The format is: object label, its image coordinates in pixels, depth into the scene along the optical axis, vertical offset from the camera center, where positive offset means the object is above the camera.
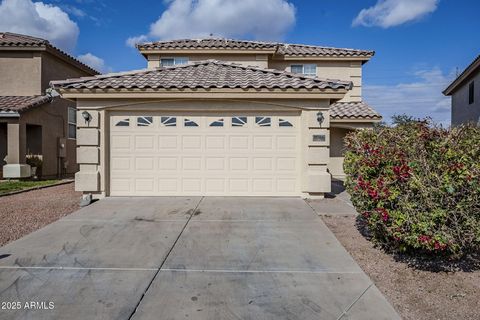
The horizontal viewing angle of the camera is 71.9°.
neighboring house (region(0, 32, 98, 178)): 14.67 +2.10
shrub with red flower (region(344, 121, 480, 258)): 4.30 -0.47
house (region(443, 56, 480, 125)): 17.86 +3.67
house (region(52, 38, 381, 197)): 9.40 +0.53
